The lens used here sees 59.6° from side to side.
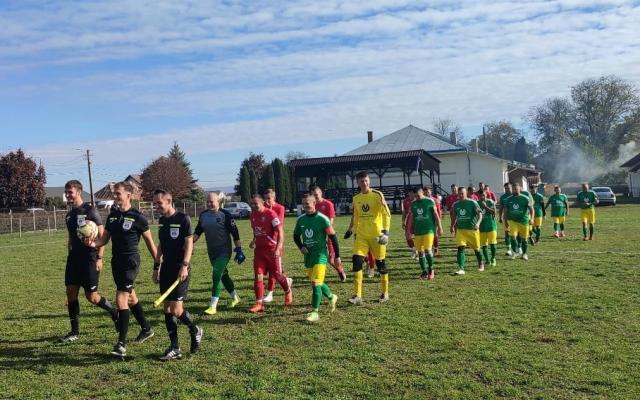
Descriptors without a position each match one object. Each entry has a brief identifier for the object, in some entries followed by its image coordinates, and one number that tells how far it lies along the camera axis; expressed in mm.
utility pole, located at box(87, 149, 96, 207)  55062
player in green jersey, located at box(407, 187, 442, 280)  11500
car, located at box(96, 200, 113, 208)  65400
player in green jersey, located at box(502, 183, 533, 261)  13836
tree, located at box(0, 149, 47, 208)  49188
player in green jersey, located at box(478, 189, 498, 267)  12938
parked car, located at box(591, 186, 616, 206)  41969
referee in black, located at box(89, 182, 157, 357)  6523
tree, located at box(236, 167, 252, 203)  58625
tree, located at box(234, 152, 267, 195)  76894
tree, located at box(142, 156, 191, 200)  68375
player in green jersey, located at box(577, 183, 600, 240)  18016
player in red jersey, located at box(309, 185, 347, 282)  11477
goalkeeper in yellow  9062
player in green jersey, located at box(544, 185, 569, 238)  18683
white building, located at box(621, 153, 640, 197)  51962
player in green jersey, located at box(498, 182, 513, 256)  14514
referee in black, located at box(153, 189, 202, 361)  6398
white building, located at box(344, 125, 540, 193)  55656
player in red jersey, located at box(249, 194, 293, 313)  8961
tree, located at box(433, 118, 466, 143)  94000
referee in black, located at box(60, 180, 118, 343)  7117
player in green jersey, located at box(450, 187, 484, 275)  12047
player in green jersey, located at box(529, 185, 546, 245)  17469
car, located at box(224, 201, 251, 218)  49344
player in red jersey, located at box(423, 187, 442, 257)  14461
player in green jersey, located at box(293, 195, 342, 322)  8352
